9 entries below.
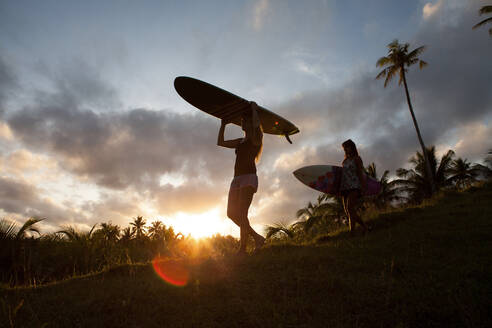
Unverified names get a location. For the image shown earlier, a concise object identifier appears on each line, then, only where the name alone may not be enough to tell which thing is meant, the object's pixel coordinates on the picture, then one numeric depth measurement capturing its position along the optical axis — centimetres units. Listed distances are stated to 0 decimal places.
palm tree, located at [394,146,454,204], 2662
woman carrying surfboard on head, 446
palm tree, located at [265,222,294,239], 875
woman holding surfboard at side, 542
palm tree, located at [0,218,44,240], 840
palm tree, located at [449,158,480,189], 2577
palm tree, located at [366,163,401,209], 2661
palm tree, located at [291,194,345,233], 2347
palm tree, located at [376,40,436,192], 2186
